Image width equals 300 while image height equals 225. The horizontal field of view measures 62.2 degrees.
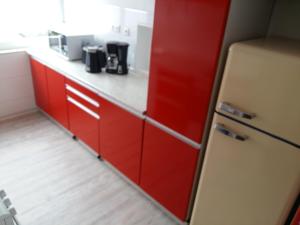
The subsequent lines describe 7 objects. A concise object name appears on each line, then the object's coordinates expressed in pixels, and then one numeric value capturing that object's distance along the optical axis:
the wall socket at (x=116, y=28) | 2.64
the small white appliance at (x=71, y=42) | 2.69
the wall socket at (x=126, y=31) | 2.55
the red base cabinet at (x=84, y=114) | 2.35
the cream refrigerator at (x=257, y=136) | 1.12
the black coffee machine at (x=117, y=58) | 2.41
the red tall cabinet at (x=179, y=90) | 1.30
